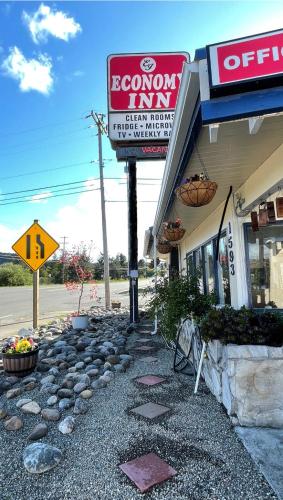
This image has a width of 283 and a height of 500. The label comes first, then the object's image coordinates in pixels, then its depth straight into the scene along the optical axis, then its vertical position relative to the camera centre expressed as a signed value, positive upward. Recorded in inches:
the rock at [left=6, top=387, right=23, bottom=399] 152.7 -52.0
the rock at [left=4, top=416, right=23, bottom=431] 120.8 -52.7
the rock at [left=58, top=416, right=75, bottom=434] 115.6 -51.8
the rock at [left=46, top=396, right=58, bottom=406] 140.3 -51.4
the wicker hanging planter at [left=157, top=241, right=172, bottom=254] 381.1 +36.7
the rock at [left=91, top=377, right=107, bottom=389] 159.8 -51.1
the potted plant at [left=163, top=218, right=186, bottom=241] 236.4 +34.3
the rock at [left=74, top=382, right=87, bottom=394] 153.3 -50.6
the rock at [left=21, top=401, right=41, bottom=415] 133.9 -52.2
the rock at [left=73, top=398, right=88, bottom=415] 131.0 -51.5
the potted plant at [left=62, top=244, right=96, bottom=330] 388.5 +19.1
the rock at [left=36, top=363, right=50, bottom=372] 190.1 -50.3
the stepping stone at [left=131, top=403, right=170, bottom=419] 127.3 -52.7
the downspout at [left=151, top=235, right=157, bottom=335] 290.0 +6.1
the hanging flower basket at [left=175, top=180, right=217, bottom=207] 134.0 +35.4
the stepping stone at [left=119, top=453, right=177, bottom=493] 85.4 -52.9
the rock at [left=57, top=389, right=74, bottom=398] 146.8 -50.6
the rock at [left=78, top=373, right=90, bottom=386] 163.2 -49.9
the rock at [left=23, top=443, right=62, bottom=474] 93.0 -51.4
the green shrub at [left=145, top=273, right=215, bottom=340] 184.7 -14.3
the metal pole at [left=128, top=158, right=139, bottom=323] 370.3 +50.9
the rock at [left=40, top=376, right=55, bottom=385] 166.2 -50.5
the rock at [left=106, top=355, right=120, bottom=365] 197.2 -48.7
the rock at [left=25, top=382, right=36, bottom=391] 161.0 -51.5
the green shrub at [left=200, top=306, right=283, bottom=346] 122.0 -20.0
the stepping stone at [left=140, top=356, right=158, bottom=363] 204.9 -51.7
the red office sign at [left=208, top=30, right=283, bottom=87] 80.0 +53.7
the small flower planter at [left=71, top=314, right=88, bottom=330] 321.4 -41.4
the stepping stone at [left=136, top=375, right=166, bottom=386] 164.2 -52.2
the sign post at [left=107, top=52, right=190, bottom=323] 350.0 +193.3
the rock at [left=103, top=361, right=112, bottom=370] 186.0 -49.3
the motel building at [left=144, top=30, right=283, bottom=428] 81.5 +43.9
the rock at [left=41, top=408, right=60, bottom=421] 126.5 -51.8
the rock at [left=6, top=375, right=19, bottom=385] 172.5 -51.7
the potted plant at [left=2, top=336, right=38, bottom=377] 181.0 -42.1
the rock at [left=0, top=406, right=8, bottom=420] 130.9 -52.5
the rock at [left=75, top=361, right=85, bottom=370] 189.6 -49.6
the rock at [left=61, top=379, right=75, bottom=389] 157.2 -50.1
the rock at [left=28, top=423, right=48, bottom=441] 112.6 -52.4
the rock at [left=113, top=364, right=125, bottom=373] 184.5 -50.5
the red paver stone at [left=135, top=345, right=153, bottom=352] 238.8 -51.5
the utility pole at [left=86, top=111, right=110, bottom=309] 591.5 +152.1
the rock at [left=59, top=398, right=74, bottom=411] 135.6 -51.5
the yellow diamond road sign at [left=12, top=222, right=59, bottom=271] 312.3 +33.6
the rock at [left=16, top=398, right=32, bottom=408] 140.7 -51.9
